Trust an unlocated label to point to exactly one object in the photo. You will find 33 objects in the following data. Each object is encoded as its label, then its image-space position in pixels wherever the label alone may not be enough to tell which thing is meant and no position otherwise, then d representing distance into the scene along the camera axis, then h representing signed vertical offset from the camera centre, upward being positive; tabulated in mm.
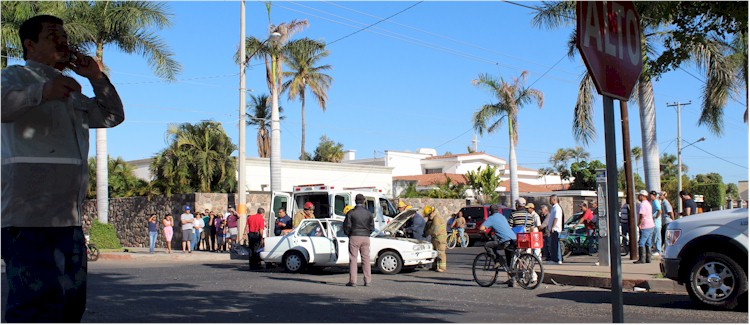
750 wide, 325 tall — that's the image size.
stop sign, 3863 +885
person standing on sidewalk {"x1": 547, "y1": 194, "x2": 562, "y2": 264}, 17750 -373
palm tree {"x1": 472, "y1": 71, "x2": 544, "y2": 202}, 37750 +5343
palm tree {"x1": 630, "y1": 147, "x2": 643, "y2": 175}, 71894 +5486
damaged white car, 16453 -720
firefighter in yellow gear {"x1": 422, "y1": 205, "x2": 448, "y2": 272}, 17188 -434
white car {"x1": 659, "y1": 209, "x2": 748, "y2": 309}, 9289 -570
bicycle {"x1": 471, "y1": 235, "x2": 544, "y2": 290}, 12859 -952
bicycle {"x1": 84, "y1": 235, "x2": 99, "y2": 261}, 21734 -949
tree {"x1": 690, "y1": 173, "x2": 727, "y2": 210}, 57197 +1403
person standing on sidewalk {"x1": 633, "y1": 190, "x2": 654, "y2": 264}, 16812 -353
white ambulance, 22641 +475
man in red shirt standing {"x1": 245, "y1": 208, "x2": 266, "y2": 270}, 18219 -438
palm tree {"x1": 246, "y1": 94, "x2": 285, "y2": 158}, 47875 +5936
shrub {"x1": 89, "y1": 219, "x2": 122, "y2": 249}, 24922 -532
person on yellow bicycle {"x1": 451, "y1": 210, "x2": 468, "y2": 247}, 29797 -452
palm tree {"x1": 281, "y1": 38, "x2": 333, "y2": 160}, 44962 +8424
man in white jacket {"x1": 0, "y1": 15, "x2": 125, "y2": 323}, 3266 +173
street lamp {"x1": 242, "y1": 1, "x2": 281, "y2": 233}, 24609 +2650
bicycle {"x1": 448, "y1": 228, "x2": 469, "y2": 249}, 29641 -952
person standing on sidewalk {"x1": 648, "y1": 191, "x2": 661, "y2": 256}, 17609 -146
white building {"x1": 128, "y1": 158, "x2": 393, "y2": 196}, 41875 +2432
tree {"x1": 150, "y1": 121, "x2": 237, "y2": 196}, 31547 +2389
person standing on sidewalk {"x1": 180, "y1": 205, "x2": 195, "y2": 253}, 24766 -263
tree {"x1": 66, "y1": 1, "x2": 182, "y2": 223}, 24609 +6064
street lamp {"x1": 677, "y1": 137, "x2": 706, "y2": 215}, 51594 +3882
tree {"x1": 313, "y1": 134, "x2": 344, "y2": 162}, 64000 +5325
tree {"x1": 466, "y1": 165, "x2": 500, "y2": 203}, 46875 +1953
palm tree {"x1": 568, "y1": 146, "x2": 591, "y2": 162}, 78312 +5992
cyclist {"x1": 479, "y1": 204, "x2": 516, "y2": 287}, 13367 -423
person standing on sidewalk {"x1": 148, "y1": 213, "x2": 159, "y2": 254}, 24656 -408
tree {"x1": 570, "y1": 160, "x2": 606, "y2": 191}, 57378 +2915
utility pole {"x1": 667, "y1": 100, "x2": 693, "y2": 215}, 55544 +5476
